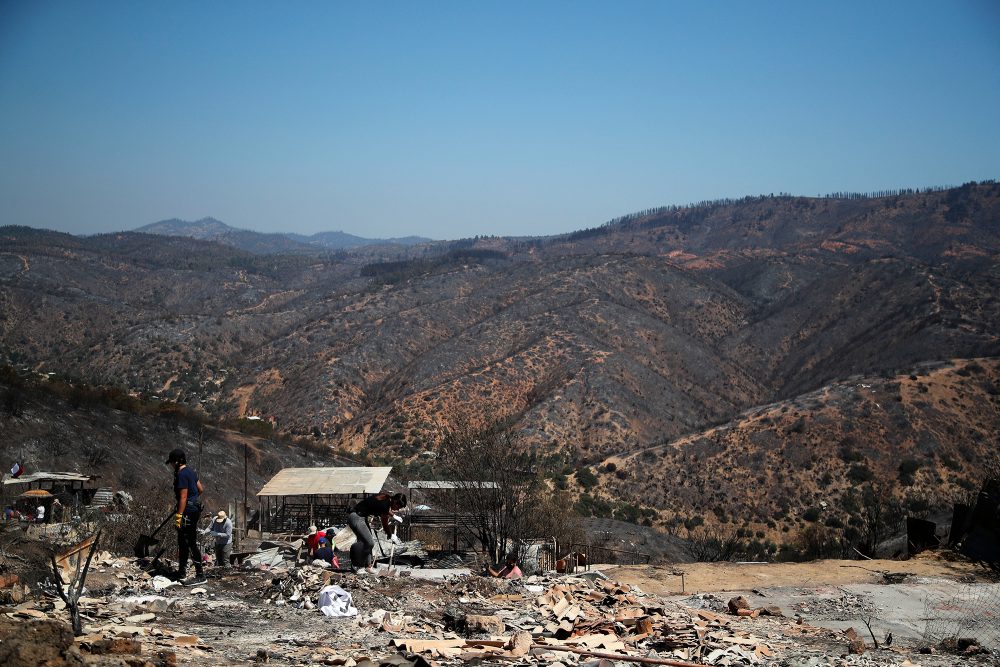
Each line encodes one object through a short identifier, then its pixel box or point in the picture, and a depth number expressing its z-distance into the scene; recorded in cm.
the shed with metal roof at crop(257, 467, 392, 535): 1966
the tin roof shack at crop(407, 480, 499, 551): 1986
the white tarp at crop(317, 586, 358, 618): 881
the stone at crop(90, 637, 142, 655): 625
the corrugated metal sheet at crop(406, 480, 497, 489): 1989
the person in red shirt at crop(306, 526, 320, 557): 1235
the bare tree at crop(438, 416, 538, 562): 1903
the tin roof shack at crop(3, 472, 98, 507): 2110
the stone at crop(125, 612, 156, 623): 769
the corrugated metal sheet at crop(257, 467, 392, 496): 1964
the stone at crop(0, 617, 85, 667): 556
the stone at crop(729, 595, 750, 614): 1160
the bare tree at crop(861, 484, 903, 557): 2256
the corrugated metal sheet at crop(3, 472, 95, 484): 2115
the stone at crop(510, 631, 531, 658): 764
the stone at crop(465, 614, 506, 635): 858
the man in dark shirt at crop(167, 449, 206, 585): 953
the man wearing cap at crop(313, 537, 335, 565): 1174
